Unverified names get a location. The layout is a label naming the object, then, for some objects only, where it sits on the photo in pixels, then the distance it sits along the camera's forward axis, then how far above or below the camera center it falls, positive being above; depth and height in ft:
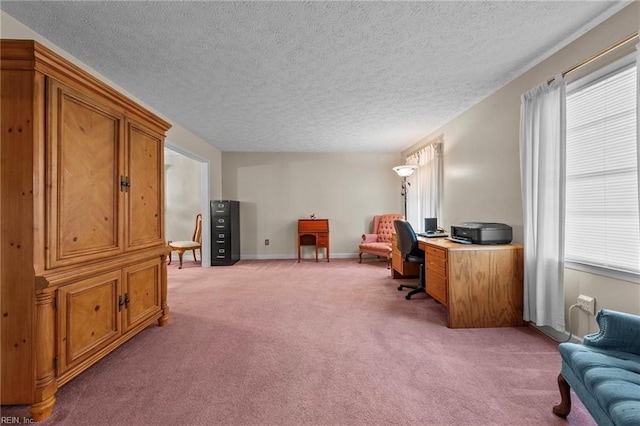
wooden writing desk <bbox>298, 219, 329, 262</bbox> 18.53 -1.22
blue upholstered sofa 3.14 -2.16
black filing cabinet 17.35 -1.35
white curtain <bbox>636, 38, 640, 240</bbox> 5.23 +2.22
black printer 8.61 -0.70
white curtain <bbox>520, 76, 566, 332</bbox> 6.98 +0.34
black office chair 10.68 -1.47
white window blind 5.79 +0.99
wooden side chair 16.97 -2.04
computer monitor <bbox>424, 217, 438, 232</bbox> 13.16 -0.57
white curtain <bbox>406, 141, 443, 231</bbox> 13.80 +1.53
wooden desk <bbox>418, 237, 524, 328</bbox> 8.12 -2.25
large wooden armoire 4.62 -0.21
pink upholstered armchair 16.95 -1.64
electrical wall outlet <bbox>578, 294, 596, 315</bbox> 6.41 -2.22
